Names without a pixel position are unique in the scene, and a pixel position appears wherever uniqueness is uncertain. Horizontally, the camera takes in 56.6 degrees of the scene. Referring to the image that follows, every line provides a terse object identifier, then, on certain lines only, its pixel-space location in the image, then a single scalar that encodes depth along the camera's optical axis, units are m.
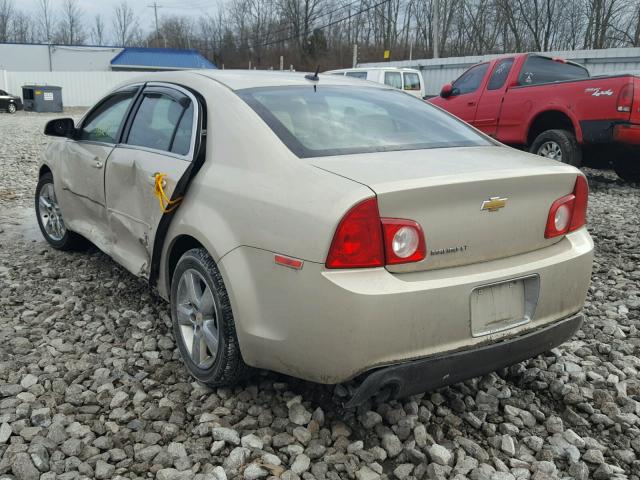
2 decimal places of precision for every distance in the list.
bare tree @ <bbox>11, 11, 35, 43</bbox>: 72.56
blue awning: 50.78
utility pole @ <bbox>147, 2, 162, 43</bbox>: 77.69
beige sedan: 2.15
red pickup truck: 7.09
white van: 15.72
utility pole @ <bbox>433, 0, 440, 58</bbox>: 31.44
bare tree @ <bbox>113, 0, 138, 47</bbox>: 77.76
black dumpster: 28.88
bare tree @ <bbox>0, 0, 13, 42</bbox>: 70.44
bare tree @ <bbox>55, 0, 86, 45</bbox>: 75.88
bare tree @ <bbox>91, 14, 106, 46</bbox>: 78.31
